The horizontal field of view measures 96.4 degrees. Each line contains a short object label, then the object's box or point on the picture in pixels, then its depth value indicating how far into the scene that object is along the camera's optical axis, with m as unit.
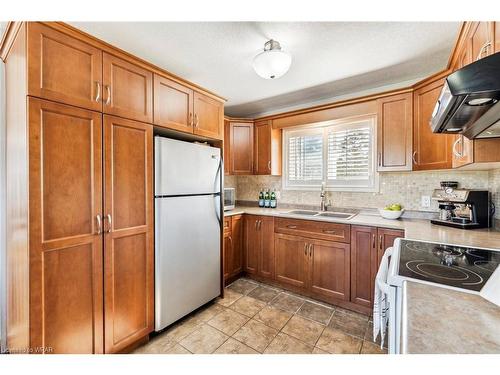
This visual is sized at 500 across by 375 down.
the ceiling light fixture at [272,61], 1.58
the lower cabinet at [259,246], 2.75
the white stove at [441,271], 0.85
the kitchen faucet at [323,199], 2.97
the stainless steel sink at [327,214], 2.54
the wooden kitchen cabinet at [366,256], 2.06
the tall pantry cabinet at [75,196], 1.21
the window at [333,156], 2.74
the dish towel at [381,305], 1.18
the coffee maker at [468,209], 1.86
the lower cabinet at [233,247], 2.75
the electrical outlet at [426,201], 2.35
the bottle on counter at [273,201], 3.31
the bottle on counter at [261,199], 3.38
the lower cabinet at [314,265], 2.28
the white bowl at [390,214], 2.31
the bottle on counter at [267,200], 3.33
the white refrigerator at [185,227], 1.81
